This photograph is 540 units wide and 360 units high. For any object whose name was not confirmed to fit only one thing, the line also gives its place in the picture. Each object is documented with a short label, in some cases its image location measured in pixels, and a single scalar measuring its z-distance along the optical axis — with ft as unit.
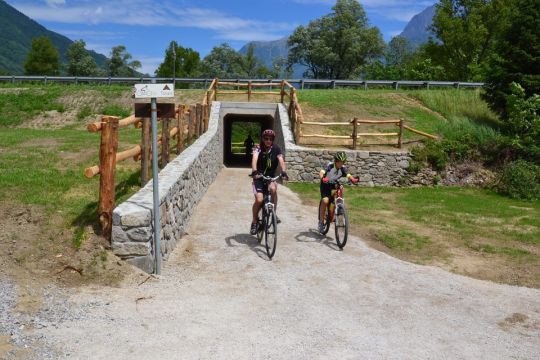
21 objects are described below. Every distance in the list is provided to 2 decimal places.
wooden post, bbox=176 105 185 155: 42.77
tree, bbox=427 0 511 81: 136.67
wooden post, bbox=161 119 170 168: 36.22
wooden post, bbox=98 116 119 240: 23.03
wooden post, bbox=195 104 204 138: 53.85
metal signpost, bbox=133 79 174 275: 20.98
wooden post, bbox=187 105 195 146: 48.77
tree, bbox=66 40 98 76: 231.71
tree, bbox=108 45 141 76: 240.73
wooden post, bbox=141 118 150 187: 29.22
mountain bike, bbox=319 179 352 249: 28.45
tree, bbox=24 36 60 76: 220.84
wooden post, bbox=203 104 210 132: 61.08
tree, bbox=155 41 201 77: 245.04
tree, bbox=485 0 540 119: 61.21
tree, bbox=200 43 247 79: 268.21
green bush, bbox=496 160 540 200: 49.99
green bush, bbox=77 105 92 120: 82.02
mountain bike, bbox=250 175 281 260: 25.85
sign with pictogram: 20.95
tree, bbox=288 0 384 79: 188.44
